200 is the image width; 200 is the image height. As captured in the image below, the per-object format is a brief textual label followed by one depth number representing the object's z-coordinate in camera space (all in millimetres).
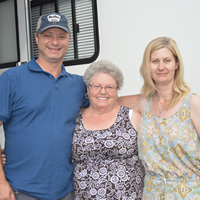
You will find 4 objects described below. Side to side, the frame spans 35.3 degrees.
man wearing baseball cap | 1890
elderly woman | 1979
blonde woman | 1848
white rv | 2309
